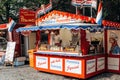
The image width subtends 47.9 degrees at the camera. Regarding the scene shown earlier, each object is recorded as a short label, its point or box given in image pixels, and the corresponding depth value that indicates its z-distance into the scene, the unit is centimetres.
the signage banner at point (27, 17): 706
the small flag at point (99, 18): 557
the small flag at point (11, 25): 822
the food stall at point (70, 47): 587
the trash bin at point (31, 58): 788
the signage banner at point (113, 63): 647
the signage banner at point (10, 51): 830
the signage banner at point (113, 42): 651
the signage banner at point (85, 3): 637
